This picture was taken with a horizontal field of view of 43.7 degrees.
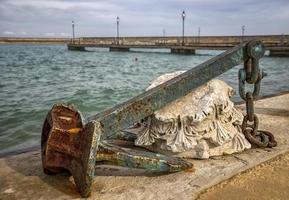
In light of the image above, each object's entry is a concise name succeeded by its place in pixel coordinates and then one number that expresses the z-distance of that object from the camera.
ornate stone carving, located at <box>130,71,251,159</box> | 2.99
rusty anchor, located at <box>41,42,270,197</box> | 2.28
